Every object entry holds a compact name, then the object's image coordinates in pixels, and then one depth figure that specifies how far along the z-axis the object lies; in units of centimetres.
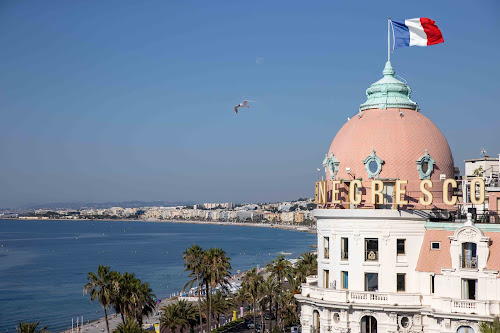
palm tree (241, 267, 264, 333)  7225
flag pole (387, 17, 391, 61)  4829
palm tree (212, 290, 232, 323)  8456
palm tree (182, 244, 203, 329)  6881
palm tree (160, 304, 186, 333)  7275
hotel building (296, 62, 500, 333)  3947
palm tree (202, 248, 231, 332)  6912
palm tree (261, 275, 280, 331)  6994
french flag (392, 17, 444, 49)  4656
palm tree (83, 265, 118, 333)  5266
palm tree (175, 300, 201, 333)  7406
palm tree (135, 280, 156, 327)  5394
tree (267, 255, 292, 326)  7169
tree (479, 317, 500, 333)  3497
